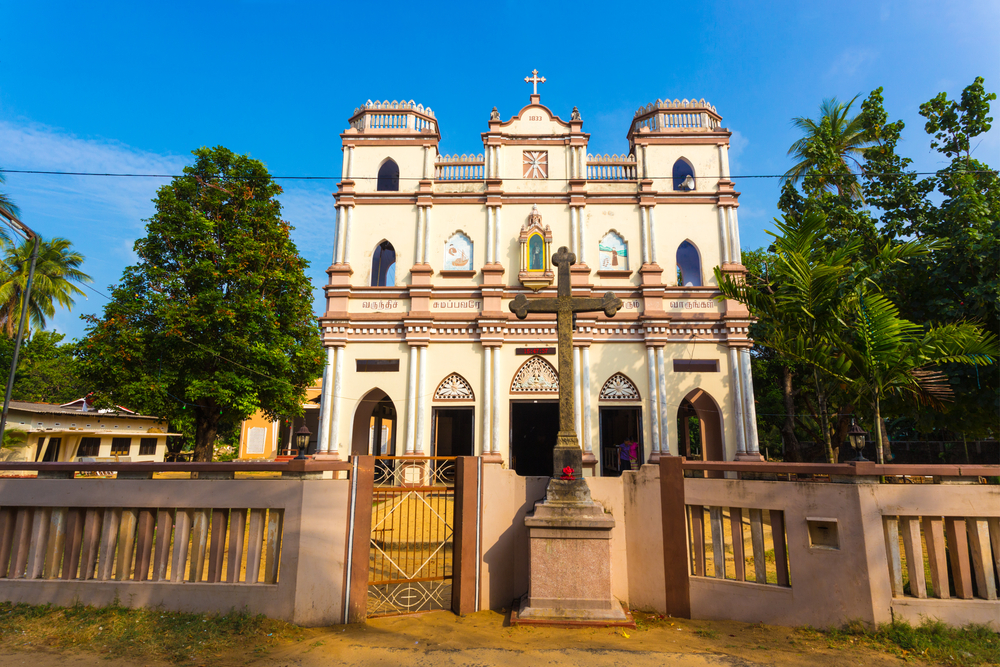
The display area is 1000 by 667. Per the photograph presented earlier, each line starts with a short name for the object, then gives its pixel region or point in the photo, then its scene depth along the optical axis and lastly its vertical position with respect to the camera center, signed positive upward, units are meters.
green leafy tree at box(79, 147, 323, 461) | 13.16 +3.24
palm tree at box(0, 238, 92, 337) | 24.33 +7.71
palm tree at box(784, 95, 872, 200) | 12.67 +9.13
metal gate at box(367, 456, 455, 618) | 6.72 -1.96
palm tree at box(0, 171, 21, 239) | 13.17 +6.36
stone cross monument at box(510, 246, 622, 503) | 6.52 +0.93
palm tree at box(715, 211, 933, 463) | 7.49 +2.23
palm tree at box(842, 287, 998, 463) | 6.65 +1.20
